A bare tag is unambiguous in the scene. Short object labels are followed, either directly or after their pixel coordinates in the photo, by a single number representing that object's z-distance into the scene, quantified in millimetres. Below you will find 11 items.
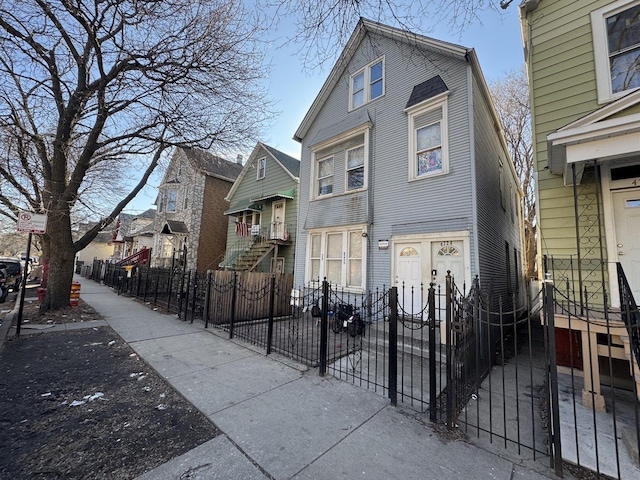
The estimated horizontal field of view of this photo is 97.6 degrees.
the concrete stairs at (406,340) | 5863
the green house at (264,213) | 13305
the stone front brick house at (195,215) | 17719
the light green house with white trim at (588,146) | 4305
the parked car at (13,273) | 14501
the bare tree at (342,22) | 3340
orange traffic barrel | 10259
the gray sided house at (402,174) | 7336
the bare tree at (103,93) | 7141
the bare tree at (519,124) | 18672
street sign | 6793
